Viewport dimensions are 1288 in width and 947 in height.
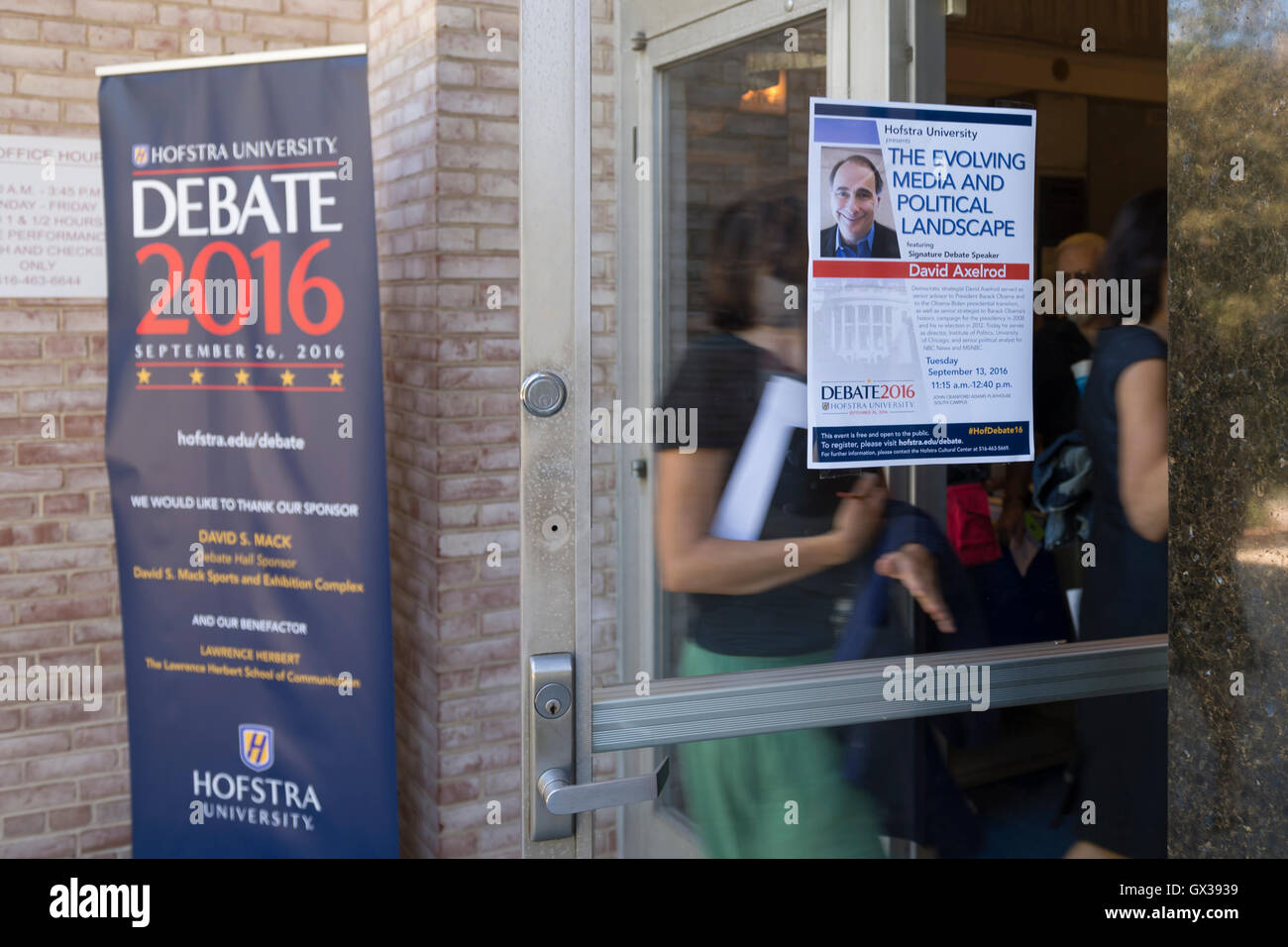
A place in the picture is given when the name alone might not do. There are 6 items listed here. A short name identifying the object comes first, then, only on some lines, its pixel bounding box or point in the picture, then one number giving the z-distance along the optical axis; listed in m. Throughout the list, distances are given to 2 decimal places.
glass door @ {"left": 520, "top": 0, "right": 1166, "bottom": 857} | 1.42
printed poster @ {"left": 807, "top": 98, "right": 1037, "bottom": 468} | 1.53
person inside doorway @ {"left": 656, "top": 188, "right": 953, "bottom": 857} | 1.52
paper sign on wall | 3.38
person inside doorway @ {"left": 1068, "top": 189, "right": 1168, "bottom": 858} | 1.65
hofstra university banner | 2.89
